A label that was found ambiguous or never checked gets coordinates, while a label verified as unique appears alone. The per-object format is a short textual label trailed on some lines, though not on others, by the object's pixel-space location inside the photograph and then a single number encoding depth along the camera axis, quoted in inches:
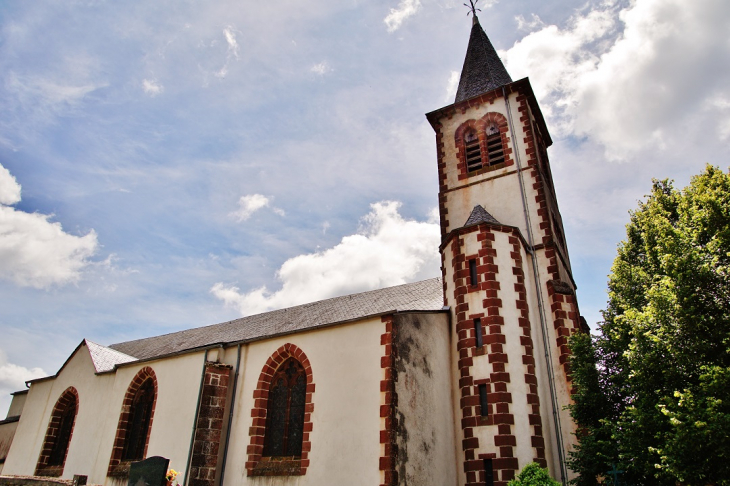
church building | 463.2
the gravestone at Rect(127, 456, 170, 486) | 394.6
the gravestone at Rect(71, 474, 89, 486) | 455.5
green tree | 338.3
